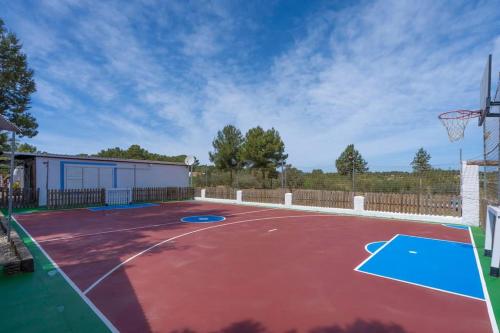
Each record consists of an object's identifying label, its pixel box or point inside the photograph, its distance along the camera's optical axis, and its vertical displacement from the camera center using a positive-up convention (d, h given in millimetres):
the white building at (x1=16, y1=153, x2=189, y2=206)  17453 -4
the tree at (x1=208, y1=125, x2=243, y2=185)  30891 +2617
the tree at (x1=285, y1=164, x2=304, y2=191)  20281 -260
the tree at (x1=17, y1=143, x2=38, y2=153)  40103 +3619
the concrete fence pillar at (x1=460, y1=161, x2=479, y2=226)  11461 -770
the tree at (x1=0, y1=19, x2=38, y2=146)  16828 +5383
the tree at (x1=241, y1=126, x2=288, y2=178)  28297 +2347
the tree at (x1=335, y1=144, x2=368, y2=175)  30016 +1805
